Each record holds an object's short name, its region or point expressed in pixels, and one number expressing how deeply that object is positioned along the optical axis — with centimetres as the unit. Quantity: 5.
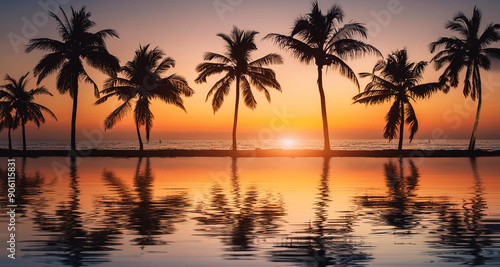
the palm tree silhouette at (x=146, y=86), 4306
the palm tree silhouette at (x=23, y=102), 5309
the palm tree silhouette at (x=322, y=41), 3762
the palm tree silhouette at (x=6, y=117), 5284
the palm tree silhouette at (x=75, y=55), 3919
